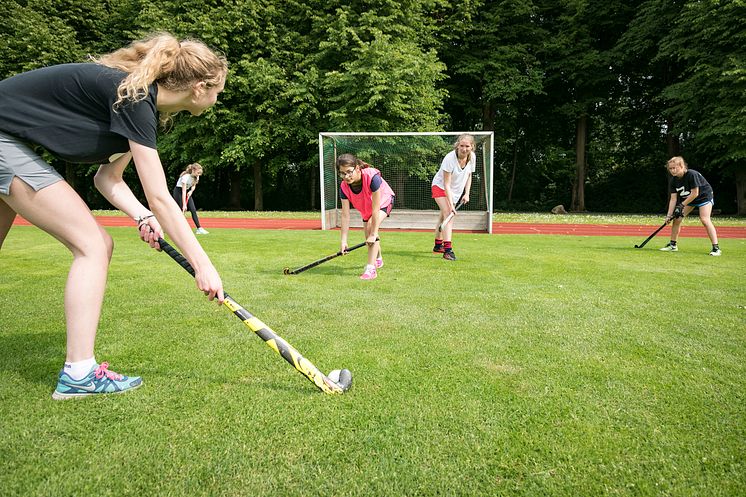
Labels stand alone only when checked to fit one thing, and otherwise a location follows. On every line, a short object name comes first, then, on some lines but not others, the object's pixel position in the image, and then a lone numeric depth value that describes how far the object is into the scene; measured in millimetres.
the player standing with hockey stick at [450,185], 7539
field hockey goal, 14188
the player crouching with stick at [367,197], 5652
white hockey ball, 2611
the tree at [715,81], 18047
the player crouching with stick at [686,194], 8633
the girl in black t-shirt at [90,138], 2209
